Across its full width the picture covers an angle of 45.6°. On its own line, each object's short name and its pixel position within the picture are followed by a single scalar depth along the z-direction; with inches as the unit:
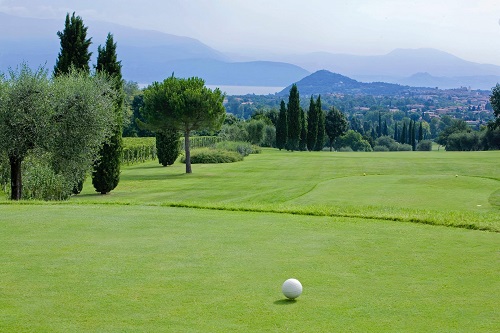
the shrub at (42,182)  980.6
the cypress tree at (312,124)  3543.3
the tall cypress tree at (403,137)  4765.5
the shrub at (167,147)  2037.4
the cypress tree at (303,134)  3543.3
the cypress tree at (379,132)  6055.1
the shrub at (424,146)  4586.6
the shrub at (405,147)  4709.6
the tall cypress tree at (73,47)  1258.1
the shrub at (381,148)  4977.9
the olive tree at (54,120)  962.1
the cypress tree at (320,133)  3635.8
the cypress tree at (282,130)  3444.9
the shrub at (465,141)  3649.1
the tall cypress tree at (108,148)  1277.1
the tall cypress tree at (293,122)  3378.4
